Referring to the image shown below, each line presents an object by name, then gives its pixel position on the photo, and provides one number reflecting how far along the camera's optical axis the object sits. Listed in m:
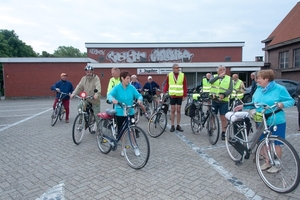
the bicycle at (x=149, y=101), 9.09
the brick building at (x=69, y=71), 21.80
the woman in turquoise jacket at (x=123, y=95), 4.20
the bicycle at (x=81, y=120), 5.35
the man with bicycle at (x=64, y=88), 8.33
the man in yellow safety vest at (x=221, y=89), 5.52
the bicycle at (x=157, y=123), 6.23
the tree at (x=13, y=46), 37.62
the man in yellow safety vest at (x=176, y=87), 6.39
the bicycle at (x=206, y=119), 5.28
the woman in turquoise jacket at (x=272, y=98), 3.35
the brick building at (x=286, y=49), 21.53
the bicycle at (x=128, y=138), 3.92
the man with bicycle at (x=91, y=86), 6.15
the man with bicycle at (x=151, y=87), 9.63
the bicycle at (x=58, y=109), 8.03
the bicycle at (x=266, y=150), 2.91
